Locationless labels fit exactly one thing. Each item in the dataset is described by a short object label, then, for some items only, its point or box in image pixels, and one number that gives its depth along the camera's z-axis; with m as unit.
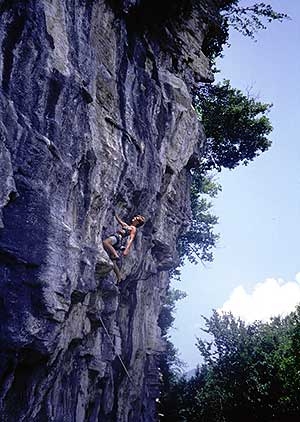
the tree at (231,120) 24.84
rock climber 12.01
